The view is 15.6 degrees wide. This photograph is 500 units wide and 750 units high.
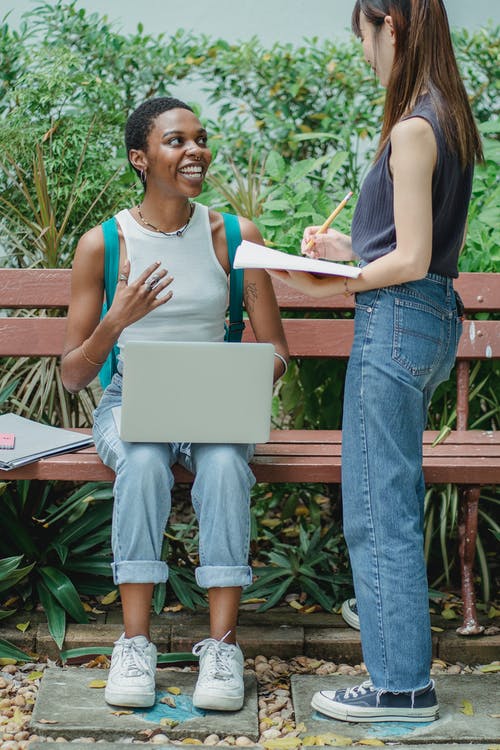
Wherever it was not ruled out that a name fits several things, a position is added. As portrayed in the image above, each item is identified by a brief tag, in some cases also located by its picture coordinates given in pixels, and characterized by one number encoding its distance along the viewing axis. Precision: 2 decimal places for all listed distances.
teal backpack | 5.34
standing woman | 4.18
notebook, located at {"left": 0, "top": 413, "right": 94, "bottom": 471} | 5.22
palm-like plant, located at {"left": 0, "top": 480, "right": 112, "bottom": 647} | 5.70
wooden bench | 5.63
